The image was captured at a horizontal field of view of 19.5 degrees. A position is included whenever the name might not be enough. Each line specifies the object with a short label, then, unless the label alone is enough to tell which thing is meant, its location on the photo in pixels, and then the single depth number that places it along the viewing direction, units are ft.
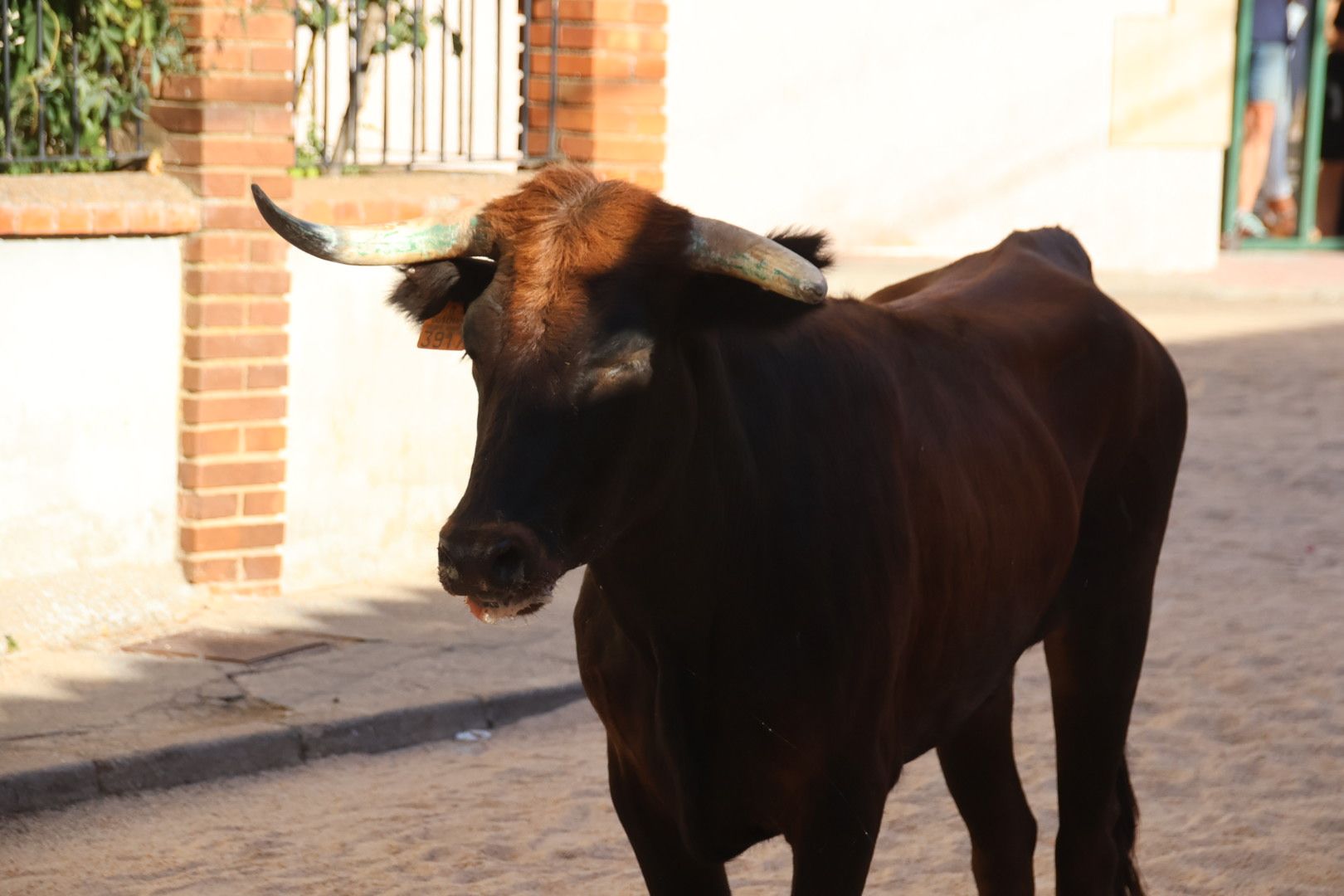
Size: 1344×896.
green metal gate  114.65
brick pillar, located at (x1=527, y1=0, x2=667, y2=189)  54.08
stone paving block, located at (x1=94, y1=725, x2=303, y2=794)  36.19
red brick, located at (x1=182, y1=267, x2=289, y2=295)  45.72
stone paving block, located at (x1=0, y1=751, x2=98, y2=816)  34.82
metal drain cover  42.98
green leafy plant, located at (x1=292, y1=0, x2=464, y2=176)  51.90
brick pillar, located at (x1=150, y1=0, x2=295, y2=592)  45.85
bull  20.91
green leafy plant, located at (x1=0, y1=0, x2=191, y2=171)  45.82
